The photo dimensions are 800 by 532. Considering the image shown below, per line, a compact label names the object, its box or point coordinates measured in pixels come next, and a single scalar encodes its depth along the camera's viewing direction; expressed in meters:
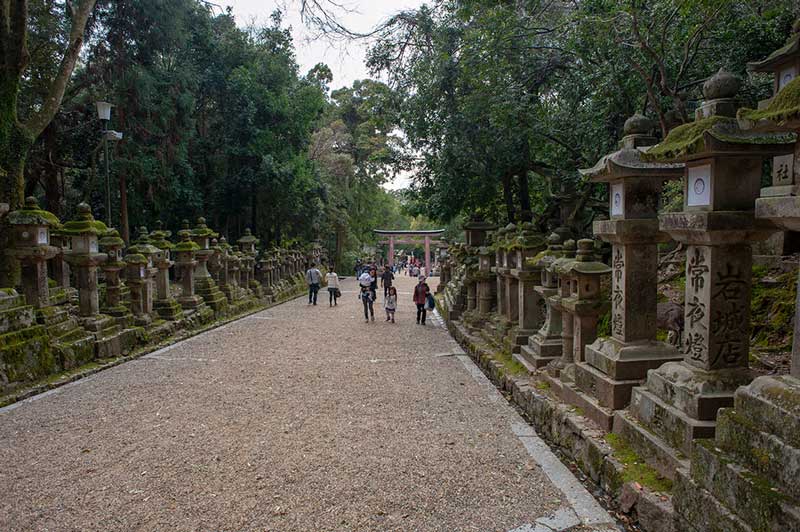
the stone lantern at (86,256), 8.53
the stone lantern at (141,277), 10.15
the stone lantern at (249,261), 17.52
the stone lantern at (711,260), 3.48
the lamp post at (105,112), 11.36
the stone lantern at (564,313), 6.01
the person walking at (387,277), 16.24
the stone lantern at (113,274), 9.41
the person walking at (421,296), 14.45
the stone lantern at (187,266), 12.61
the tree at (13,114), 8.62
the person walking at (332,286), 18.62
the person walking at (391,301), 14.46
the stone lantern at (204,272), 13.81
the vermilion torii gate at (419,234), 39.59
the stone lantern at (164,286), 11.32
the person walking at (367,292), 14.58
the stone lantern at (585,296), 5.50
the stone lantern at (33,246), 7.53
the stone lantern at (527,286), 8.03
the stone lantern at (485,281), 10.83
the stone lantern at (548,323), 6.83
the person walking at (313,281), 18.58
